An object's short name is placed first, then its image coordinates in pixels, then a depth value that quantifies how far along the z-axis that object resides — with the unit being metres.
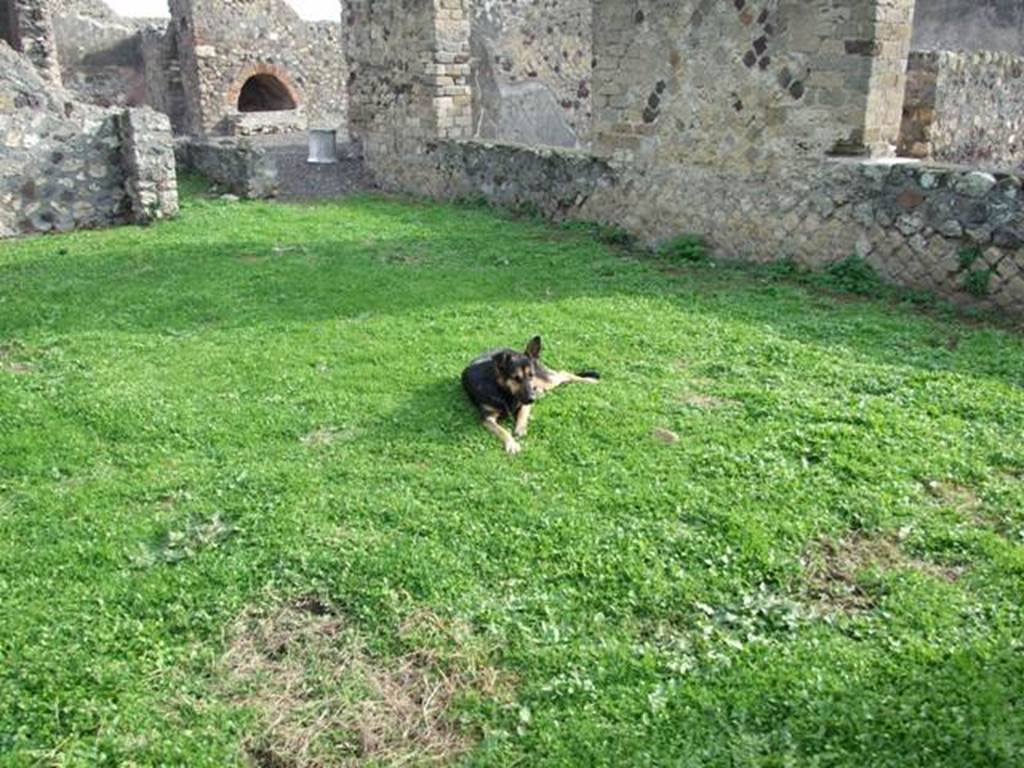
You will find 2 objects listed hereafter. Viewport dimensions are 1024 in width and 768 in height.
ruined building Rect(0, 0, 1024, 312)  7.32
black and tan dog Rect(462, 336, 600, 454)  4.81
